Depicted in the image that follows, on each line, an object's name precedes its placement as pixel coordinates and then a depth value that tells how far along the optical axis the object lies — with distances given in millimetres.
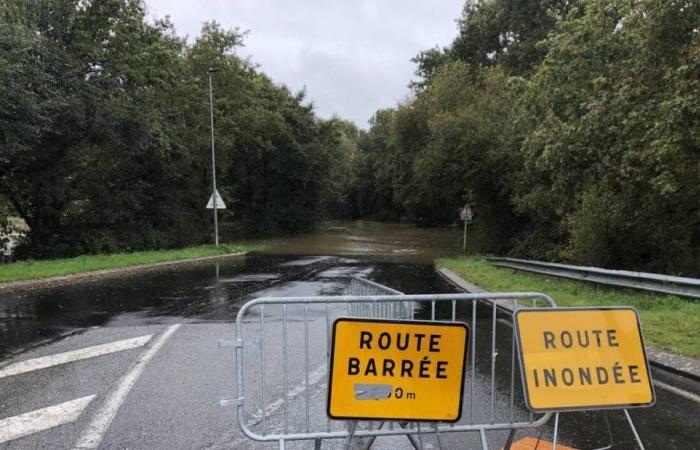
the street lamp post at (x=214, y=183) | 26911
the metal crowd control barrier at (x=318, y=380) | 3883
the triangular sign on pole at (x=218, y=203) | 26938
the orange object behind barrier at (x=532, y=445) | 4154
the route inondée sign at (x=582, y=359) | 3721
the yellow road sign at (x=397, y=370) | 3670
